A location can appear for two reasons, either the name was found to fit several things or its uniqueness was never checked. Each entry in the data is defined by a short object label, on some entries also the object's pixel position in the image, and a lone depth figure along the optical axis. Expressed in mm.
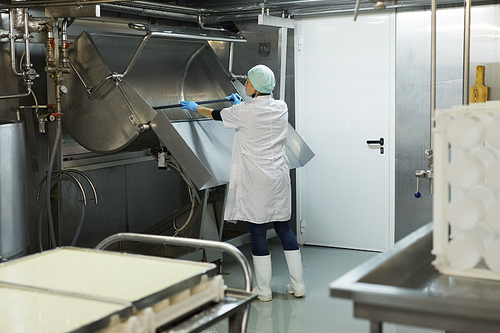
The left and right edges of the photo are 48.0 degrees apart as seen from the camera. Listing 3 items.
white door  4484
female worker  3424
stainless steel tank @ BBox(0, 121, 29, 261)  3107
